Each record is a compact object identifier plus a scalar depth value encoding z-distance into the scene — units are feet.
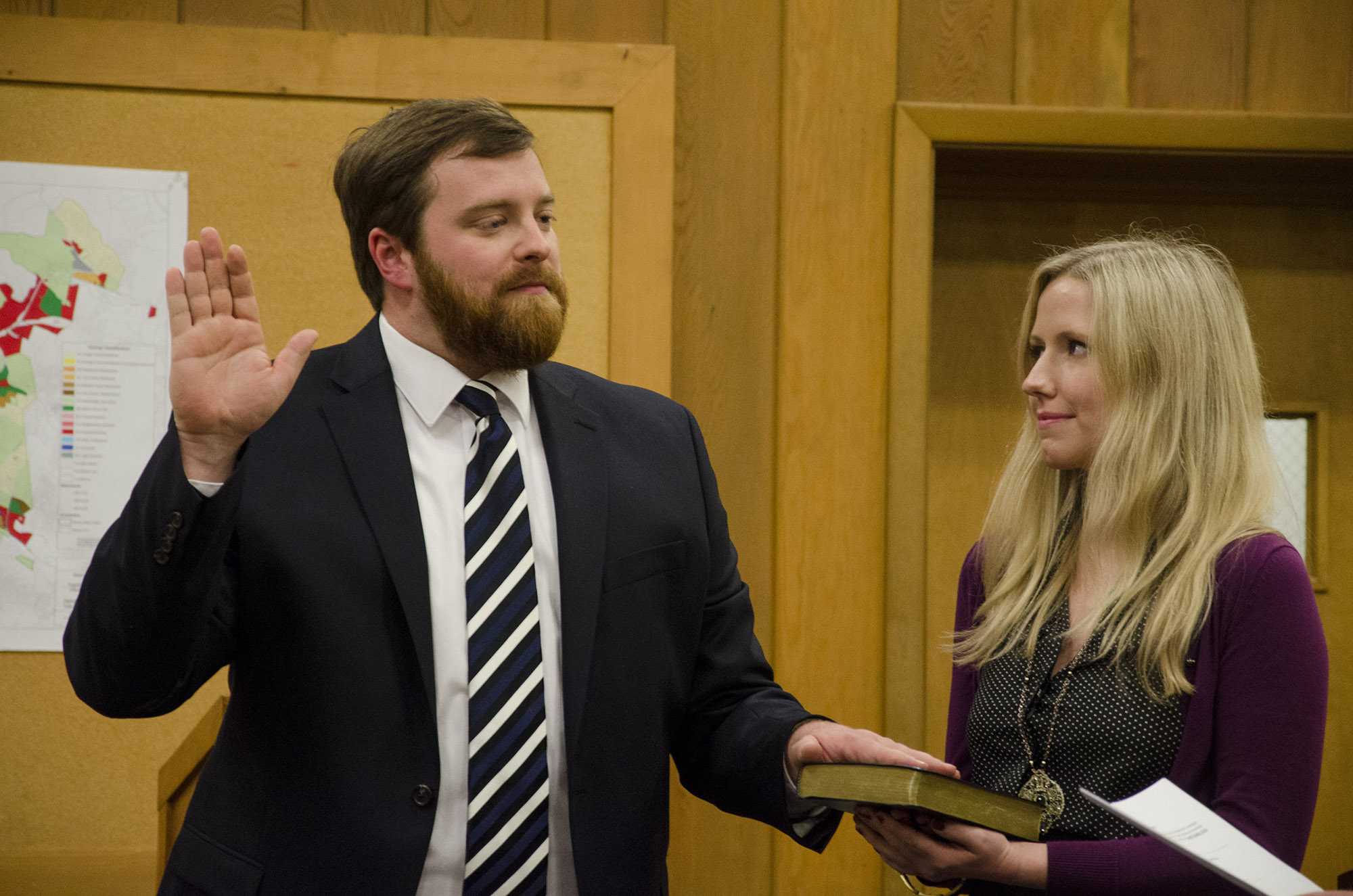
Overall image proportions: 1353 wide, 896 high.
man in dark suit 15.34
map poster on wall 19.10
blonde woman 15.76
